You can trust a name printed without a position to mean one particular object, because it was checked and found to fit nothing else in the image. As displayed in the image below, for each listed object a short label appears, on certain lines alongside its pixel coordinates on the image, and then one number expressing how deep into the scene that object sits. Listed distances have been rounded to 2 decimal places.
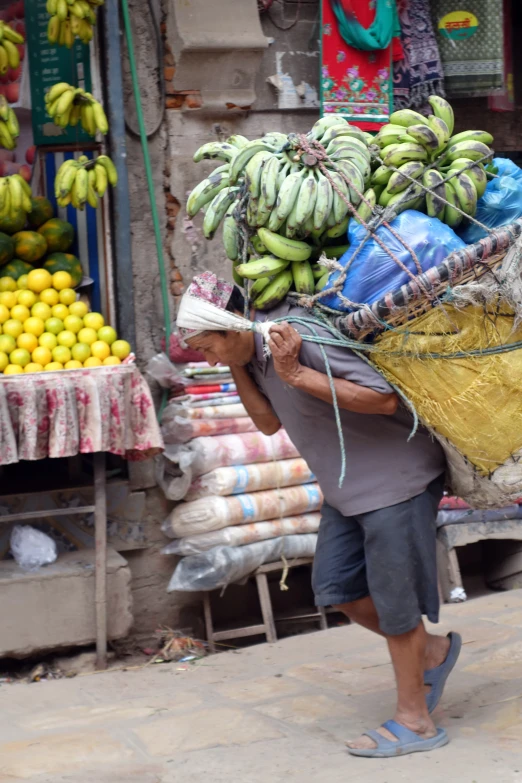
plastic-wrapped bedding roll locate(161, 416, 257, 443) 4.71
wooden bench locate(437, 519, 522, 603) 5.18
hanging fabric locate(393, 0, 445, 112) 5.28
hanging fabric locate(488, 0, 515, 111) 5.65
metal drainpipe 4.62
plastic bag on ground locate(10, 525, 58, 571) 4.49
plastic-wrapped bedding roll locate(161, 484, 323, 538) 4.64
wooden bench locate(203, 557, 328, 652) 4.79
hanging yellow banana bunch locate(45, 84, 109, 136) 4.34
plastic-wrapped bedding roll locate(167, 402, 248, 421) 4.71
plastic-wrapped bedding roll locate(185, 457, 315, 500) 4.66
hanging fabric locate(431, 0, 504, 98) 5.29
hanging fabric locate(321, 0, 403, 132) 4.97
